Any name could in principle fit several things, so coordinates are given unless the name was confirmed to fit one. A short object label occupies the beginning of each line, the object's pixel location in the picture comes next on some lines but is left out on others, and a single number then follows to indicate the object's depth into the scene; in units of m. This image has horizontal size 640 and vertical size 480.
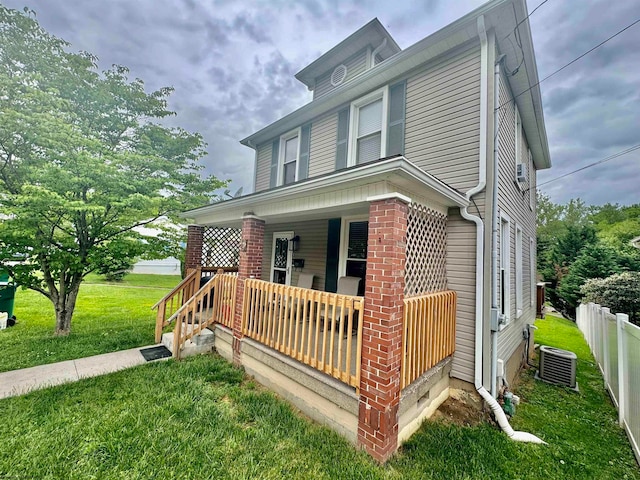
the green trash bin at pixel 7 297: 7.44
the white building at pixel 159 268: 24.41
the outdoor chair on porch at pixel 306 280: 6.51
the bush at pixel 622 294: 8.52
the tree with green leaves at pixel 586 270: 12.62
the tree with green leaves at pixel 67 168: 5.65
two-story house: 3.07
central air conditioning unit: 5.23
